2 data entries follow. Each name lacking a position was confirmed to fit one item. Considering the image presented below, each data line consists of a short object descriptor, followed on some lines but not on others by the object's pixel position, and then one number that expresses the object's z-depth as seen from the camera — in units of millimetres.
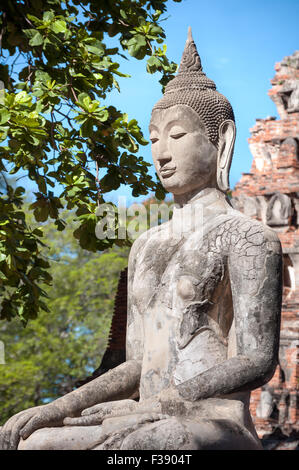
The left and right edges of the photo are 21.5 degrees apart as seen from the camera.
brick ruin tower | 15688
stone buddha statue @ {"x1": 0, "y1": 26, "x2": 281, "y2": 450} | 3904
